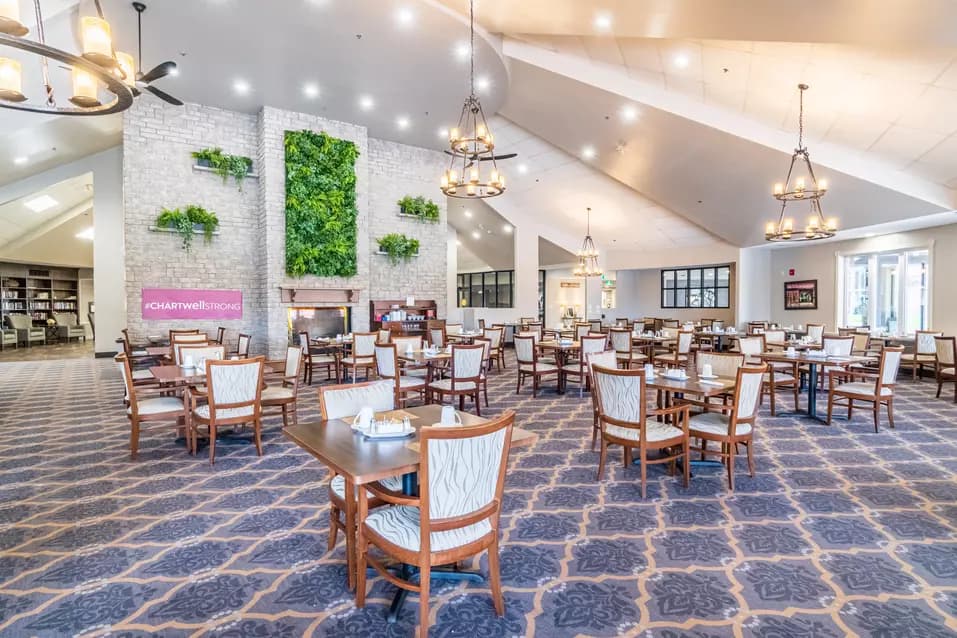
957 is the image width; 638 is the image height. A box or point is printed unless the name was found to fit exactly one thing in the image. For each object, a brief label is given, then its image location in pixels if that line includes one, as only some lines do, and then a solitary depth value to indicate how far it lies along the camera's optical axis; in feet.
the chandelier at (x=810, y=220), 22.50
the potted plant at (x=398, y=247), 39.37
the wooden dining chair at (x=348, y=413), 8.09
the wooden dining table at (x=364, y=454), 6.69
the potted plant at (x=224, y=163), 31.86
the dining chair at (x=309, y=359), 27.53
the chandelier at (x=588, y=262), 43.81
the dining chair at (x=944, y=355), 24.00
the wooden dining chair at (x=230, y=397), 14.29
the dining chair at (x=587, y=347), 23.40
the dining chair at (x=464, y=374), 19.22
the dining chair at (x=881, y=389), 18.12
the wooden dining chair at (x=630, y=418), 12.01
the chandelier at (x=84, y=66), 7.73
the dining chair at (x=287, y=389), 16.53
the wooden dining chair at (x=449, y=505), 6.46
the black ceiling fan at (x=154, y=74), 16.66
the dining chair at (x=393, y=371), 19.30
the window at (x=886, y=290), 34.65
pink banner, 30.91
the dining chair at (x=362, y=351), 25.53
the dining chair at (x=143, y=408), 14.25
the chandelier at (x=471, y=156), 19.88
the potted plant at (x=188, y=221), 30.81
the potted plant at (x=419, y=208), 40.50
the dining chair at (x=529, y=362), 23.85
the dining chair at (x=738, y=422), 12.41
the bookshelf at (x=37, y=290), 53.88
